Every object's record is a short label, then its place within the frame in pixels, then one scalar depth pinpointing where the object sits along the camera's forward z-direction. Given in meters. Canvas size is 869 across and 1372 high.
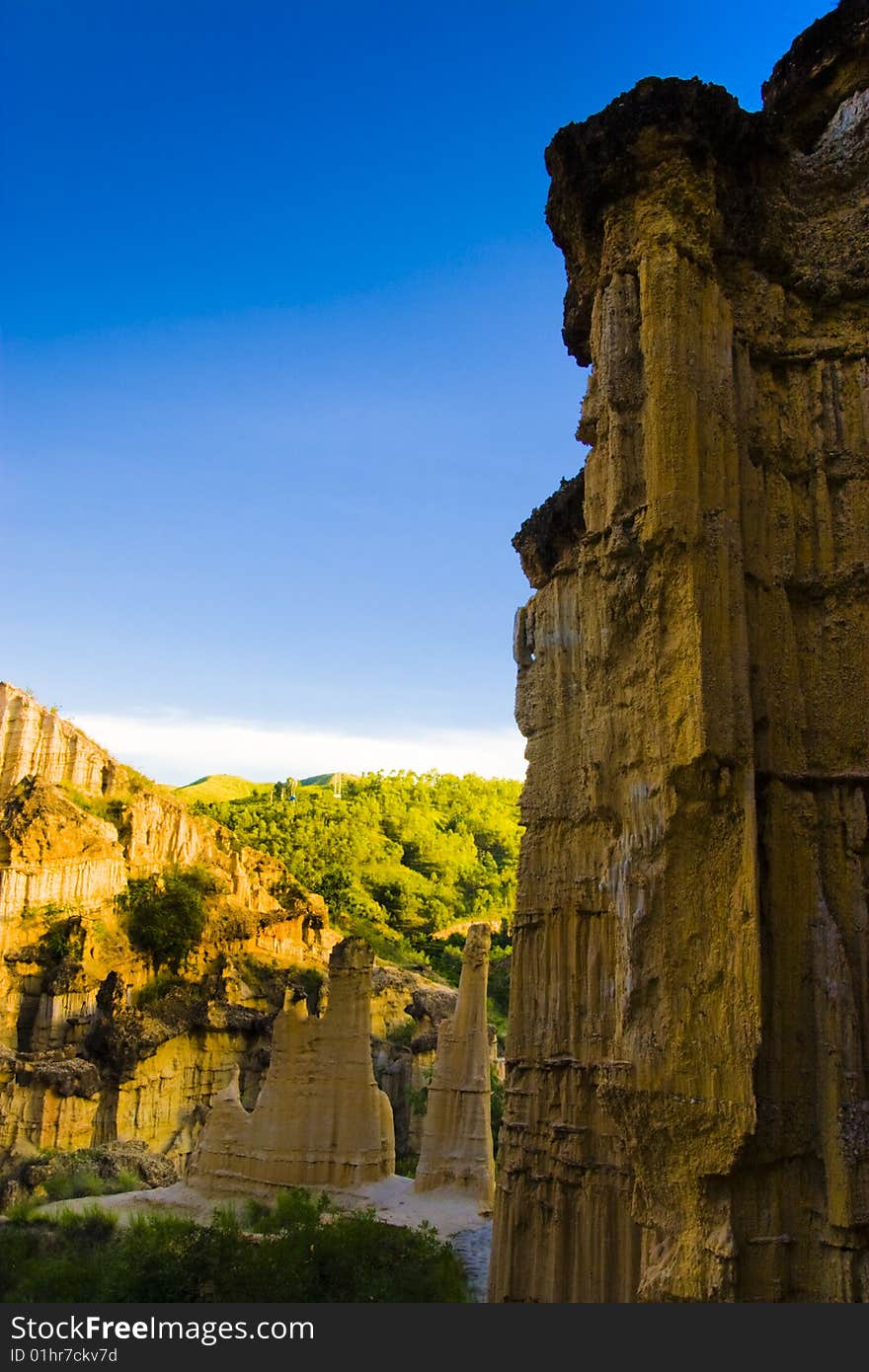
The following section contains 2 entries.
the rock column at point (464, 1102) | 20.78
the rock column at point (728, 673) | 6.69
